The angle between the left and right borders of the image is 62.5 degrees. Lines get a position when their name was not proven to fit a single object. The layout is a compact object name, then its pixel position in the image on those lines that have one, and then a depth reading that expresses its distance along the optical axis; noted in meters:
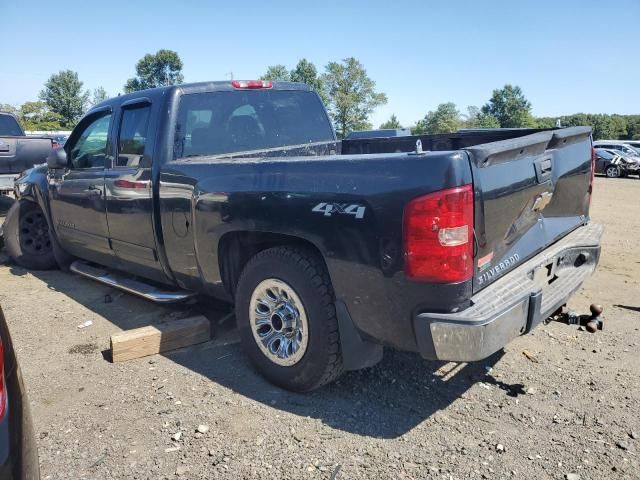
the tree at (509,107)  96.25
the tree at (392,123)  88.54
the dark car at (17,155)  9.84
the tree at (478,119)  87.19
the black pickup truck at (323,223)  2.51
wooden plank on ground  3.80
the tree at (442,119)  82.44
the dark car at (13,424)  1.52
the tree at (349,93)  76.94
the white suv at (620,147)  26.35
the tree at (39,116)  60.37
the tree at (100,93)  81.88
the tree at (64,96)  78.44
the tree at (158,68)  91.75
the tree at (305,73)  82.16
